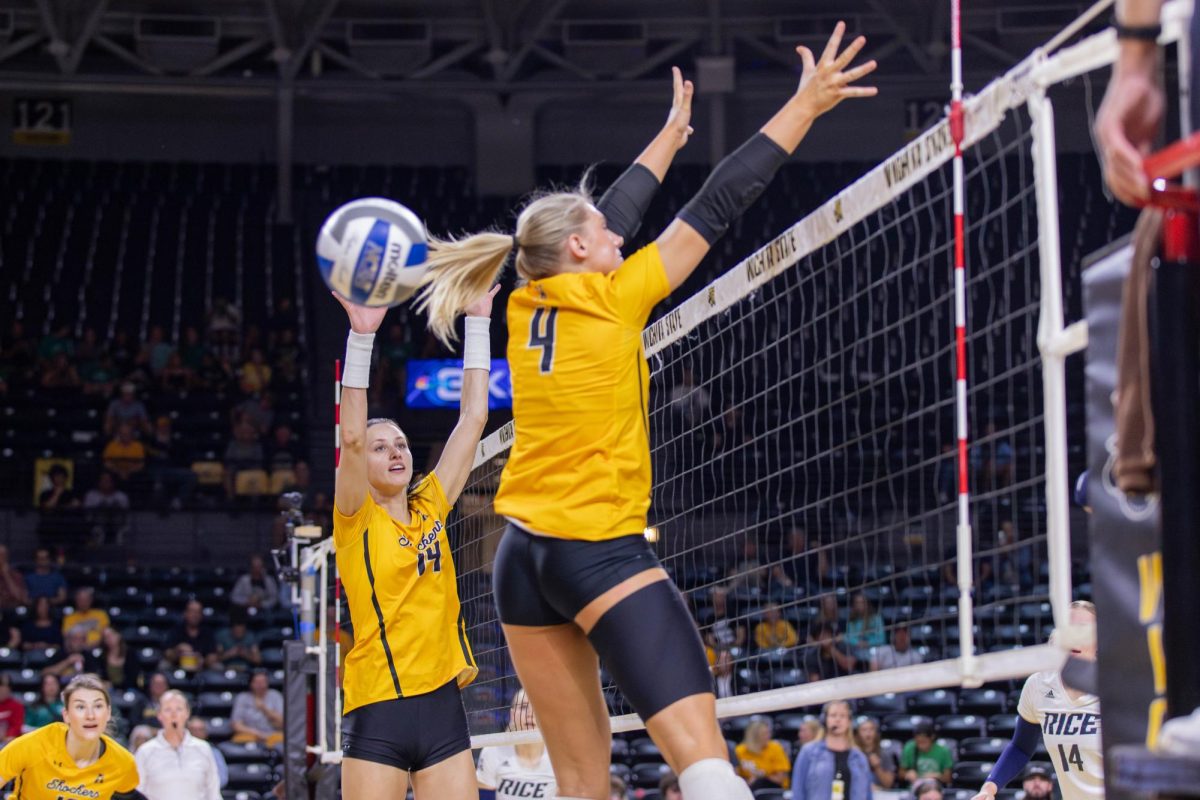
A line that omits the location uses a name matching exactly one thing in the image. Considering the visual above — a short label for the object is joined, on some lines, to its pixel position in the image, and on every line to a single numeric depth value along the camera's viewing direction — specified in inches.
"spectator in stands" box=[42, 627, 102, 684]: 588.4
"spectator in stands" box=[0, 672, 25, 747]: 531.2
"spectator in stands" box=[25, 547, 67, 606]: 679.7
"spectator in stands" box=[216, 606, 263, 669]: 636.1
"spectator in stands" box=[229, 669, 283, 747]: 575.8
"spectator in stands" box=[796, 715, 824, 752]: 489.1
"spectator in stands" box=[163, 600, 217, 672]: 625.3
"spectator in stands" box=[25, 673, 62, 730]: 550.6
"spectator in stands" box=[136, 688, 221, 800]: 422.9
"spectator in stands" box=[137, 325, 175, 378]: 823.3
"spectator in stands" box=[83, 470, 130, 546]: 731.4
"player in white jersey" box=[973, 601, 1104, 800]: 282.0
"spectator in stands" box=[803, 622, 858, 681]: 560.7
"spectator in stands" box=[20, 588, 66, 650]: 635.5
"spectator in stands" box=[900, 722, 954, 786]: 521.7
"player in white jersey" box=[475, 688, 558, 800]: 394.6
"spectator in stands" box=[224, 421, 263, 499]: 764.6
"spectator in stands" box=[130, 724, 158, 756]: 484.7
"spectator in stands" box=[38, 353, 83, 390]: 800.9
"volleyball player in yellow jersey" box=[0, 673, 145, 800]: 329.7
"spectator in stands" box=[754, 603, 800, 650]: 548.0
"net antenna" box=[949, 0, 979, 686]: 160.4
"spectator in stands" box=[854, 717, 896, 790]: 502.9
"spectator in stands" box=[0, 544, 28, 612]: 673.6
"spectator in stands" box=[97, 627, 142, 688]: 606.2
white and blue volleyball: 173.5
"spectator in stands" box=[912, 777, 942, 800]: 406.6
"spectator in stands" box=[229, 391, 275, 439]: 792.3
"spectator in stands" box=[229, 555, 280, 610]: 682.8
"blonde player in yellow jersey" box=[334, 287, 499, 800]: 229.3
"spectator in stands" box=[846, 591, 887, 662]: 547.2
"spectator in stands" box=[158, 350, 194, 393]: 816.3
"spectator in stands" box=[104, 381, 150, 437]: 778.2
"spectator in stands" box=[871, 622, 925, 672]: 540.1
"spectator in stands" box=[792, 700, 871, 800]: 422.3
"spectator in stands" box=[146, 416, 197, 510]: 757.3
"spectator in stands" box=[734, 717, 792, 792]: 524.1
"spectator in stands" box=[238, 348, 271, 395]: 820.6
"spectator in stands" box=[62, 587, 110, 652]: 628.4
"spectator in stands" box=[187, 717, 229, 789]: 519.8
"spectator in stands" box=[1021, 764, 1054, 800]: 430.6
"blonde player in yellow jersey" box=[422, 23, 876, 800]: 147.3
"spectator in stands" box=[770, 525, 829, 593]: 667.3
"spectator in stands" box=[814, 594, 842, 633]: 492.5
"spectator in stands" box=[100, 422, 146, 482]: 757.3
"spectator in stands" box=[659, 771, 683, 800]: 454.6
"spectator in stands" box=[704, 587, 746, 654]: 467.7
